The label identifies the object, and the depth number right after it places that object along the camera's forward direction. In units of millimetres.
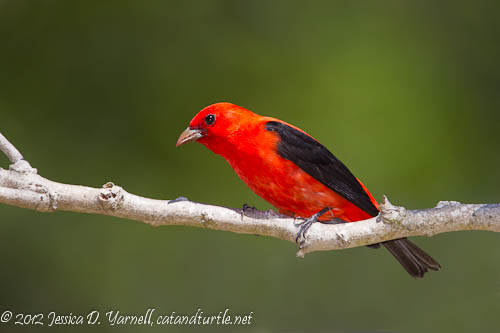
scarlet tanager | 7184
